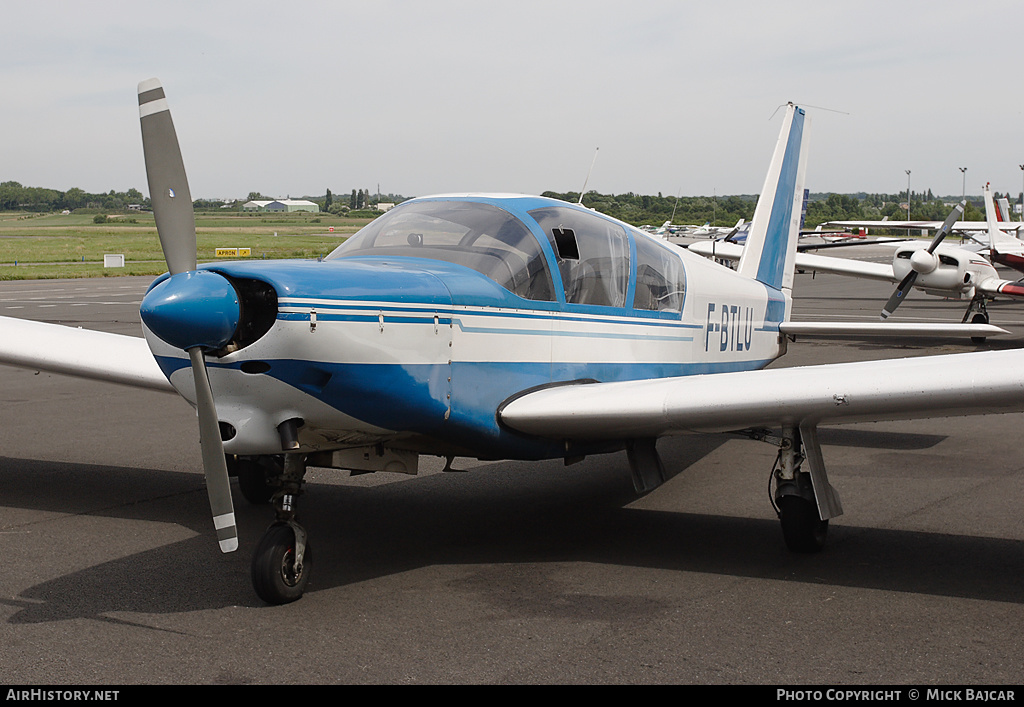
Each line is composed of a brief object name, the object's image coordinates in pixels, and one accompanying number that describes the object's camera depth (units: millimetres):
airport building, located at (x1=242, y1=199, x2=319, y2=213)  190750
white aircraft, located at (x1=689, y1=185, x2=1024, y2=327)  22677
